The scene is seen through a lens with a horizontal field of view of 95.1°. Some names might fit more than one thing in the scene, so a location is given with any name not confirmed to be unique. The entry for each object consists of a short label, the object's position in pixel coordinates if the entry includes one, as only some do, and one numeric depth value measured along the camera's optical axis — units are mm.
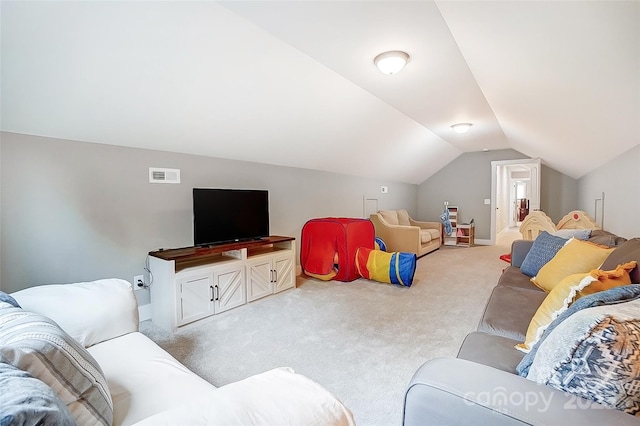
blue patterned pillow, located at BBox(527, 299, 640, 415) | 740
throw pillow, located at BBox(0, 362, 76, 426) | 531
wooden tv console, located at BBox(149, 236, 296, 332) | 2680
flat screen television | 3051
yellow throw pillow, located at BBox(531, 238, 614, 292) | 1946
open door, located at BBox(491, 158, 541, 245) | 6750
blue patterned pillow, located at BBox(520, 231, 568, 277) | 2555
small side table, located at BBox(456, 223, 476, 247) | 7020
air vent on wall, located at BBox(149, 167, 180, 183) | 2949
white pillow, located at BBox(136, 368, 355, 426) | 697
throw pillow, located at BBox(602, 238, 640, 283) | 1444
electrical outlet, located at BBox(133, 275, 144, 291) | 2858
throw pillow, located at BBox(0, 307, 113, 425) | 800
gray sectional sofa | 742
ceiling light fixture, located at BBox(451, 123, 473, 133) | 4590
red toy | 4148
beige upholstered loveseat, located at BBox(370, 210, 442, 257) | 5656
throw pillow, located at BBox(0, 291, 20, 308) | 1286
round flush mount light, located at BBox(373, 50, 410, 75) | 2378
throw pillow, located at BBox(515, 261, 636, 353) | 1363
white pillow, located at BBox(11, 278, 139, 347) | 1565
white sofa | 733
